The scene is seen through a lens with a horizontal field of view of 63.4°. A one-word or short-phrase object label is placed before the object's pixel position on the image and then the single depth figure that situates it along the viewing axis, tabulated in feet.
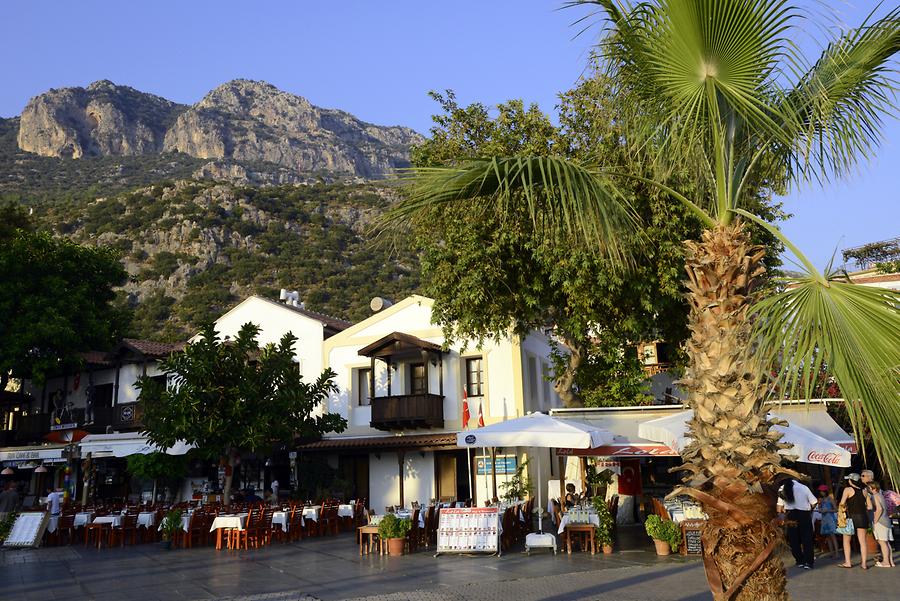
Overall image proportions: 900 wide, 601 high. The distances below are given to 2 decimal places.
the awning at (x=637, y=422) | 47.73
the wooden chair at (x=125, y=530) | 59.98
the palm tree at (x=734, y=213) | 14.75
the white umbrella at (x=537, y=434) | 44.52
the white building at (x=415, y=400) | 79.71
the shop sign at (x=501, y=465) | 77.41
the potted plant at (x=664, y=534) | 44.29
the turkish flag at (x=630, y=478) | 63.26
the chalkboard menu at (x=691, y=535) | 43.45
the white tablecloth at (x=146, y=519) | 60.09
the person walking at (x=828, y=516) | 43.19
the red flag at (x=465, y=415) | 74.13
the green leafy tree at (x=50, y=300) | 100.68
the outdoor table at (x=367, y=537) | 49.25
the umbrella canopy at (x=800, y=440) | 38.11
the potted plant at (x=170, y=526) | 55.94
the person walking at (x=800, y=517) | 39.14
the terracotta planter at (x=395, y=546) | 48.65
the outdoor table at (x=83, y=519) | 60.70
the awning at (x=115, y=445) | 75.51
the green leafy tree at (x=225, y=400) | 63.00
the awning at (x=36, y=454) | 82.43
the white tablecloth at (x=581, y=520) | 46.39
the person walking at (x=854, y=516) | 38.88
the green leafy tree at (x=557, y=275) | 58.08
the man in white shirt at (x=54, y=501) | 63.31
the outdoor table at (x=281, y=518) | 57.41
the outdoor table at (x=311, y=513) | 61.85
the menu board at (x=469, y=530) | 46.19
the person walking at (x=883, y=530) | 37.55
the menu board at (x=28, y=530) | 57.93
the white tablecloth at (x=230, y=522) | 54.39
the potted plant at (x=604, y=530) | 46.24
